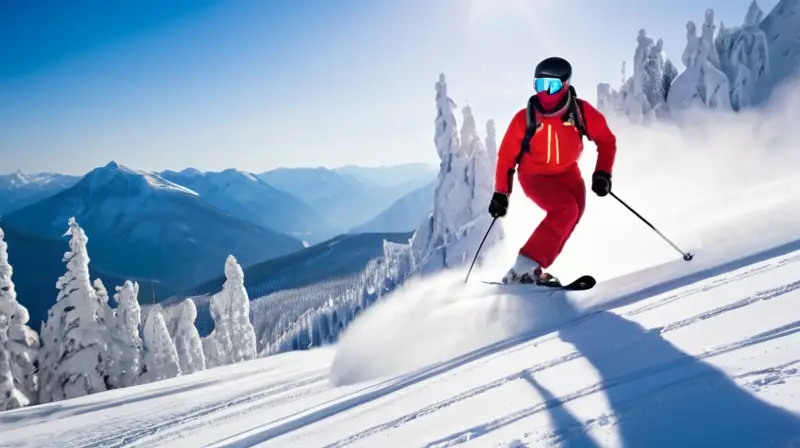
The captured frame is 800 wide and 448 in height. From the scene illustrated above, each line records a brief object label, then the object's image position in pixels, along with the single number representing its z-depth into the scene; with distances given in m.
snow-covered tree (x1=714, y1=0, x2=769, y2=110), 34.69
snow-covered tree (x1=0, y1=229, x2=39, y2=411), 18.94
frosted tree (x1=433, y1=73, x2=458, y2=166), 39.69
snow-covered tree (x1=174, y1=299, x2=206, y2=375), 30.23
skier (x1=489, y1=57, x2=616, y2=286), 4.84
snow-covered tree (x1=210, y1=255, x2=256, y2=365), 36.24
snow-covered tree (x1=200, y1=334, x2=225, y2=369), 35.12
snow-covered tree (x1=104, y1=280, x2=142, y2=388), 22.55
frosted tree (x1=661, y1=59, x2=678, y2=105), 39.84
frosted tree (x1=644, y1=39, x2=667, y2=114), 38.50
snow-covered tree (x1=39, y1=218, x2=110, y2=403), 21.05
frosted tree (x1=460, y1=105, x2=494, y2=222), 38.81
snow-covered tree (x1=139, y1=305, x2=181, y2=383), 25.70
